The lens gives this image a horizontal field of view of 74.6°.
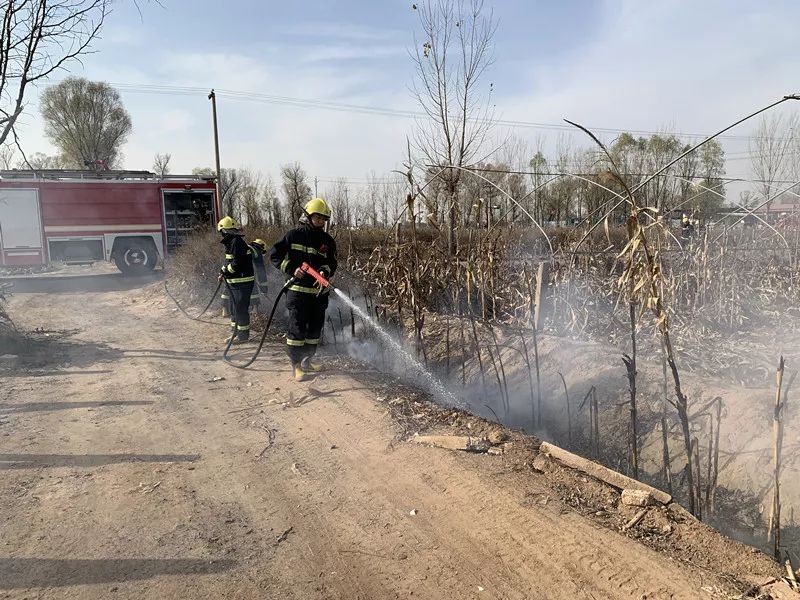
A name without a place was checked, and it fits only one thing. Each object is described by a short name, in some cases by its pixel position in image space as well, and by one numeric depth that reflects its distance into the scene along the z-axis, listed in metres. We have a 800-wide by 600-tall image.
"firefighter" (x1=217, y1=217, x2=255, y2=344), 7.22
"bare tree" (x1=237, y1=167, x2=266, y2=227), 15.61
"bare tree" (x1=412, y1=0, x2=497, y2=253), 10.88
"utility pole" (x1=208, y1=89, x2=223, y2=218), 27.53
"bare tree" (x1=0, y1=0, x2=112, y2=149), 5.77
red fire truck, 15.15
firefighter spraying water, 5.54
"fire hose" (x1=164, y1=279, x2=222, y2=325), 9.40
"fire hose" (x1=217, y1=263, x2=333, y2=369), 5.45
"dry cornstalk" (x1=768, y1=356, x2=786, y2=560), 3.04
